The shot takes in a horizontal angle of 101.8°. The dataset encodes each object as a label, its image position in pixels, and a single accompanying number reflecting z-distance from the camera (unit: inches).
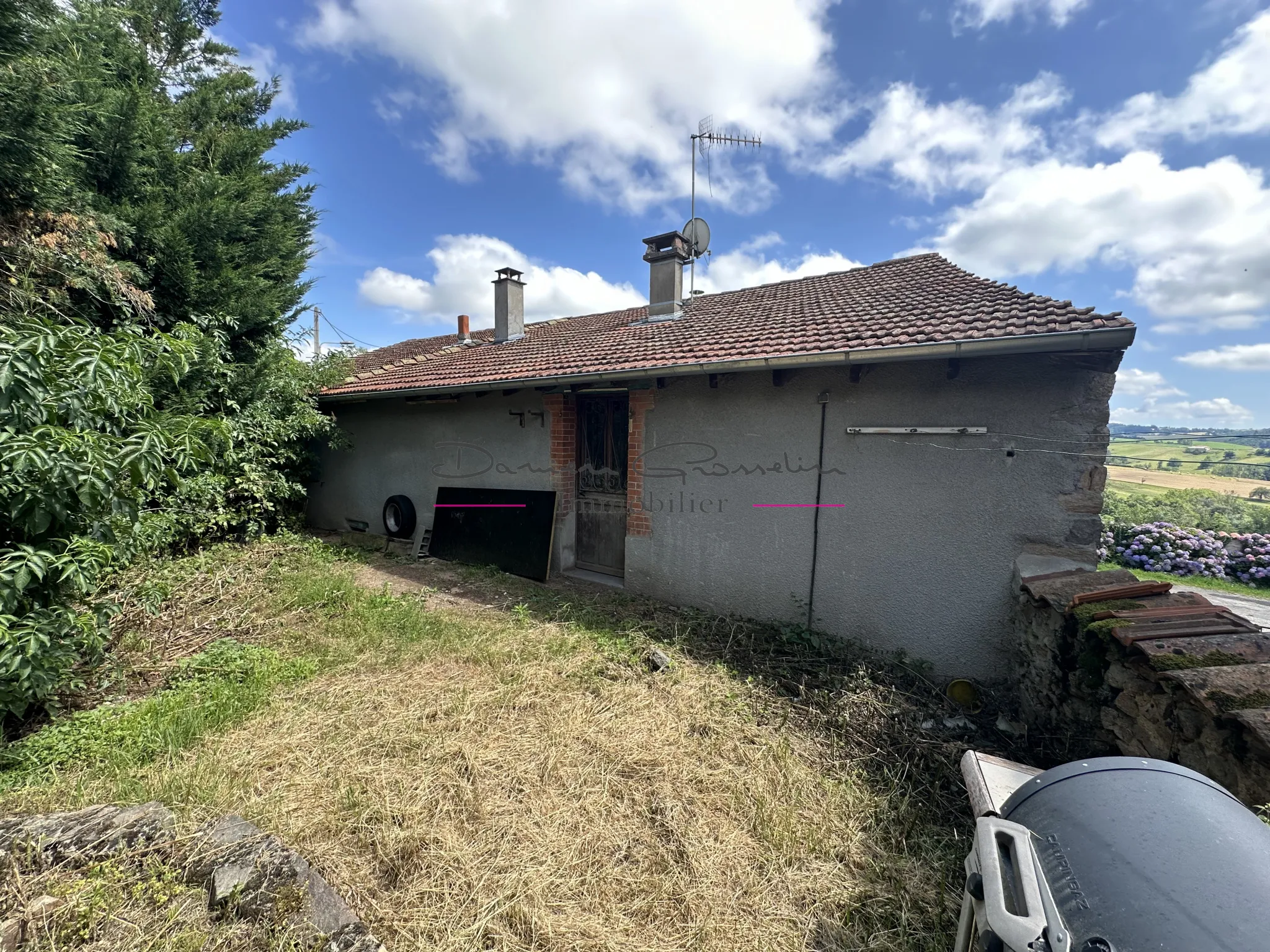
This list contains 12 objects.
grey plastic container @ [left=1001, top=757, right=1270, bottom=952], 47.1
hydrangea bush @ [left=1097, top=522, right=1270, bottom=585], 334.0
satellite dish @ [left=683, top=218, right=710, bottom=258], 374.9
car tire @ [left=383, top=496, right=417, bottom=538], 338.3
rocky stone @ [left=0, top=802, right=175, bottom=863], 87.4
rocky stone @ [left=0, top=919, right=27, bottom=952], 75.5
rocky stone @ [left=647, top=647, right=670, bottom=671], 169.2
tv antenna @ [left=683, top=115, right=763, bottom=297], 374.9
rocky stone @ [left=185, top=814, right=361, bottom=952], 78.7
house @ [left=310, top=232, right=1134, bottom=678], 156.4
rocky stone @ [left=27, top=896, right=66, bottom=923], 77.8
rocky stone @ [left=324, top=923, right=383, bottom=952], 74.5
